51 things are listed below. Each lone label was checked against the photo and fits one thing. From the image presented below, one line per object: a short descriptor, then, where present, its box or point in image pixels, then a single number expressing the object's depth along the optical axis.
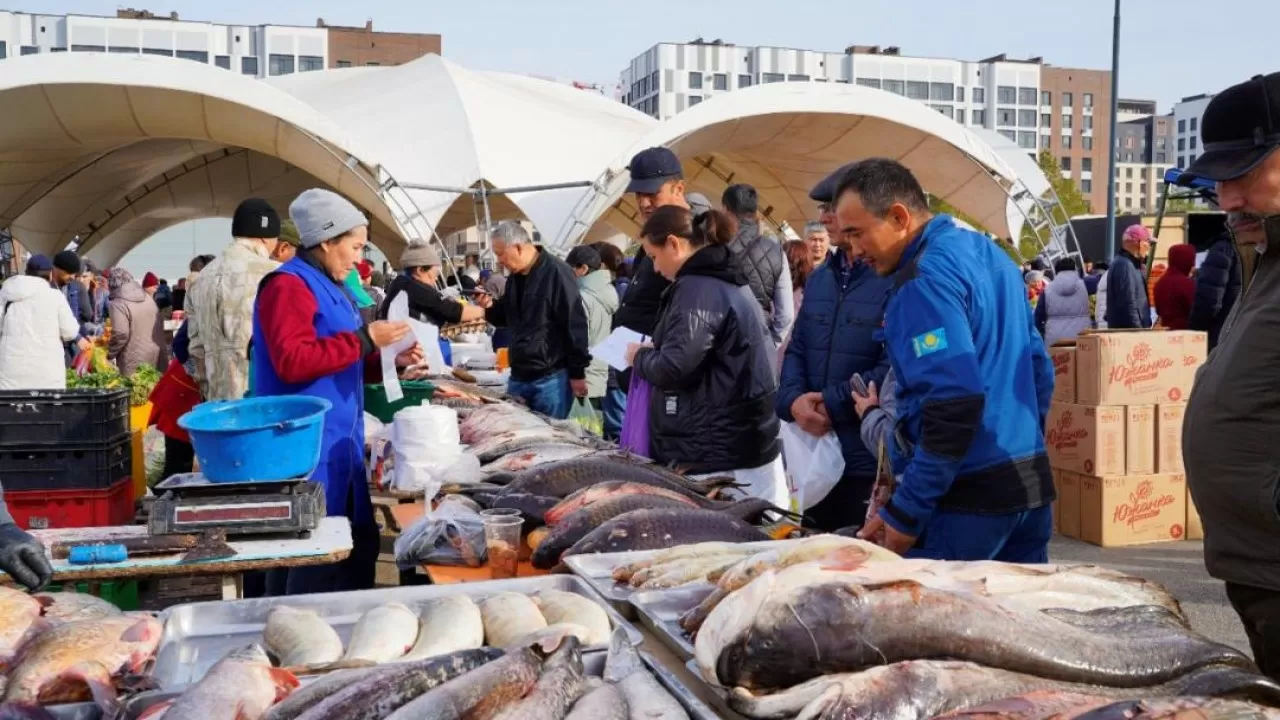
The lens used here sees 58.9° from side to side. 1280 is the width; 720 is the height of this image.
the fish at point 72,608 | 2.66
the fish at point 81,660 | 2.20
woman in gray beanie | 4.37
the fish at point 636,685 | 1.89
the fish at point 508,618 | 2.39
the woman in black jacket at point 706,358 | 5.11
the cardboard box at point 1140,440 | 8.24
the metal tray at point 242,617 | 2.47
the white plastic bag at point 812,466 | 4.56
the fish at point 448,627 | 2.32
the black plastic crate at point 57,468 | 4.79
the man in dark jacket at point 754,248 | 7.24
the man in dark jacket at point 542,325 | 7.61
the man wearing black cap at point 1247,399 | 2.59
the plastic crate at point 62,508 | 4.76
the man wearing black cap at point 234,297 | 7.06
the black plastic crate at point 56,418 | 4.71
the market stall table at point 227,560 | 3.46
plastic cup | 3.45
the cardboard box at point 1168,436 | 8.32
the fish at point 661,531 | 3.17
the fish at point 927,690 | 1.73
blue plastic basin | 3.74
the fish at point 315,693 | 1.92
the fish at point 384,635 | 2.28
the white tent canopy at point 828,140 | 22.50
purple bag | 5.64
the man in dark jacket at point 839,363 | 4.58
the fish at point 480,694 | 1.85
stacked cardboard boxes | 8.16
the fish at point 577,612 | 2.37
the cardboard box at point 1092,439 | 8.17
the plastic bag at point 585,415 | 8.04
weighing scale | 3.76
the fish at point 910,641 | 1.85
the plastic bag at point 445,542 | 3.53
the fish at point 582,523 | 3.36
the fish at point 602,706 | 1.89
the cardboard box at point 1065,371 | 8.38
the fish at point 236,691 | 1.88
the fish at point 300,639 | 2.28
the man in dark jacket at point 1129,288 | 10.99
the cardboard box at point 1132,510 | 8.15
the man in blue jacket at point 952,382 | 3.11
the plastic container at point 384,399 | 6.39
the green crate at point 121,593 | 4.31
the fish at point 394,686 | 1.87
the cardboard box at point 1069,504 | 8.38
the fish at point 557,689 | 1.89
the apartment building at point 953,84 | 135.75
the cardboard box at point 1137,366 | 8.16
